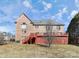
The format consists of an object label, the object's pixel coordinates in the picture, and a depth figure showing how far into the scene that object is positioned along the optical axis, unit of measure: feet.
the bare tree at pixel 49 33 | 19.30
